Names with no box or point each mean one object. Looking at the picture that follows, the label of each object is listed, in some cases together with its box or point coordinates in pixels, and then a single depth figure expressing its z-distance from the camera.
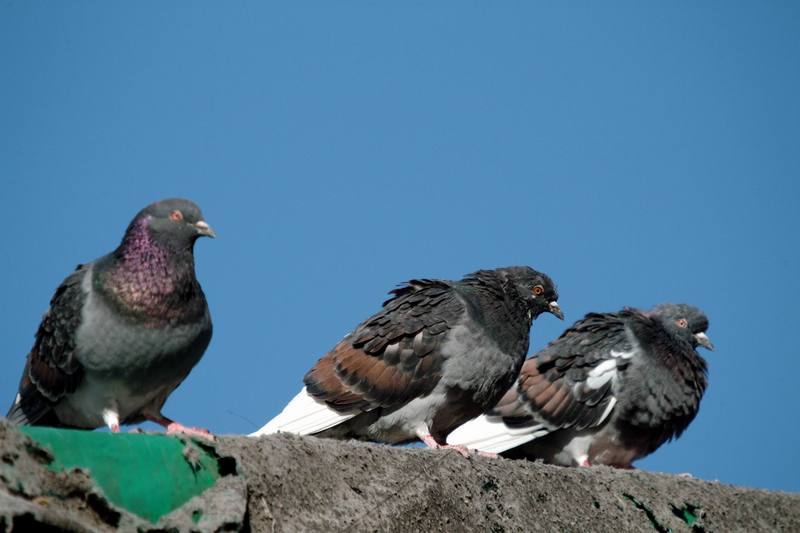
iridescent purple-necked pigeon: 11.80
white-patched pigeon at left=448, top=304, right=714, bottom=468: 17.05
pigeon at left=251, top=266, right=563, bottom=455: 14.37
